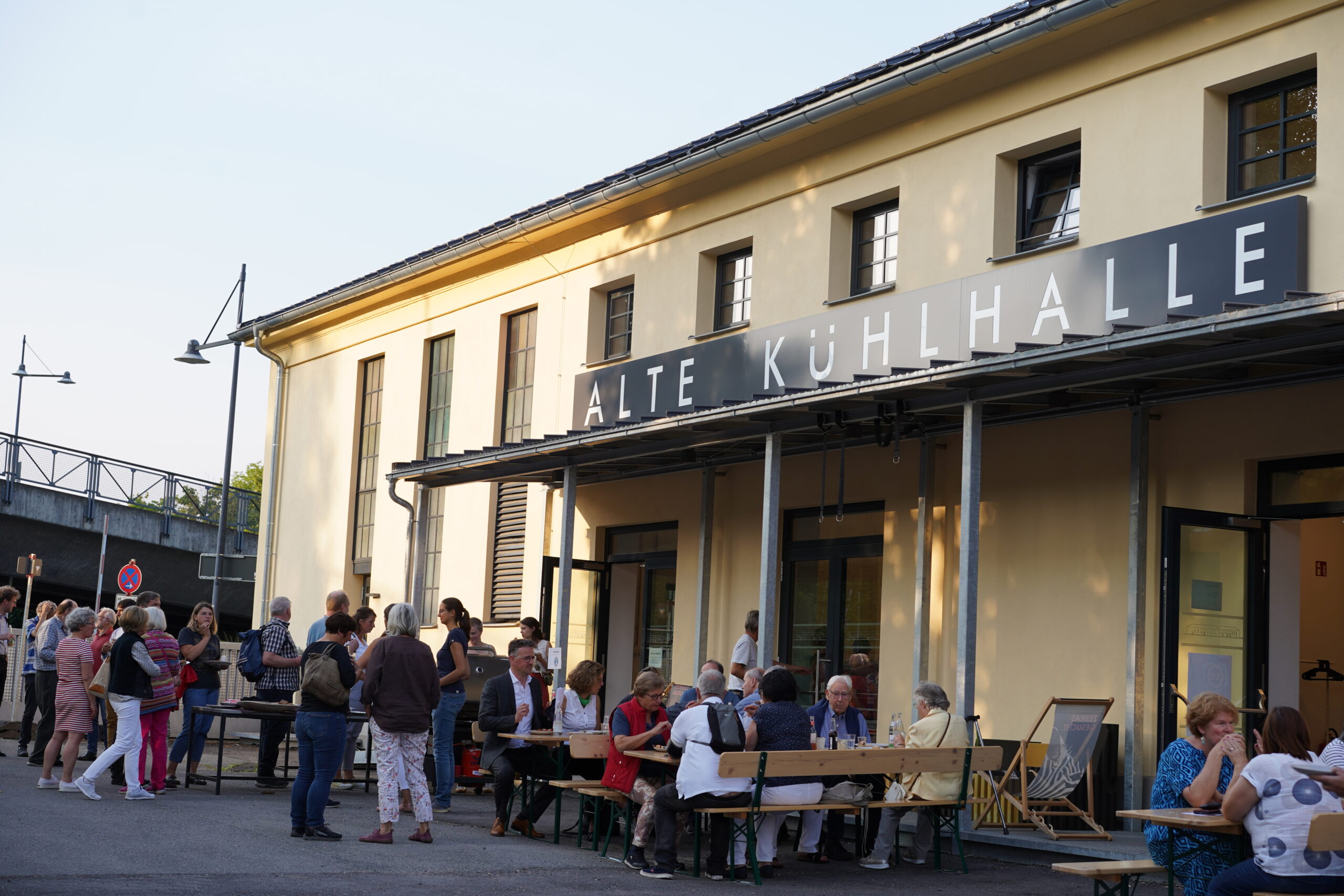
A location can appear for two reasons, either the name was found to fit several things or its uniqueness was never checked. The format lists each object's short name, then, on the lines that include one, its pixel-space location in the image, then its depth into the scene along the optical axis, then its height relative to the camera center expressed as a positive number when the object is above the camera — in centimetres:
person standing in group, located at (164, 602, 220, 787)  1230 -74
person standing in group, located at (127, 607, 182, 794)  1129 -85
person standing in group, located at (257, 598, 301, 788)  1224 -68
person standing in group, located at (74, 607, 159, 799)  1096 -75
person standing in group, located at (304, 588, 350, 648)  1106 -3
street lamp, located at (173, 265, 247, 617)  2665 +391
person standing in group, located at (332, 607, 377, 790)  1329 -91
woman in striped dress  1146 -90
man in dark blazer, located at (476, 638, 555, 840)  1045 -89
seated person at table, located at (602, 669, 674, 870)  907 -84
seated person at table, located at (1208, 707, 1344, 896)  608 -73
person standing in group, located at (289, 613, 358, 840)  954 -88
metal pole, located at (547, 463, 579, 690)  1389 +40
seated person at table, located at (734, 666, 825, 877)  893 -68
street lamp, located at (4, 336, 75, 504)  2828 +211
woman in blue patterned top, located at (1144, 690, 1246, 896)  664 -63
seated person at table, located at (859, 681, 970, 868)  948 -98
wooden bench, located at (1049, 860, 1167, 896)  693 -112
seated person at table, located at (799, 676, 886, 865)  970 -79
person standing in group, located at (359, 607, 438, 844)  960 -74
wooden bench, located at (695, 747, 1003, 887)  867 -88
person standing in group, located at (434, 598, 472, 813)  1165 -80
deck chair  988 -90
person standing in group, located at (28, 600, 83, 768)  1440 -76
